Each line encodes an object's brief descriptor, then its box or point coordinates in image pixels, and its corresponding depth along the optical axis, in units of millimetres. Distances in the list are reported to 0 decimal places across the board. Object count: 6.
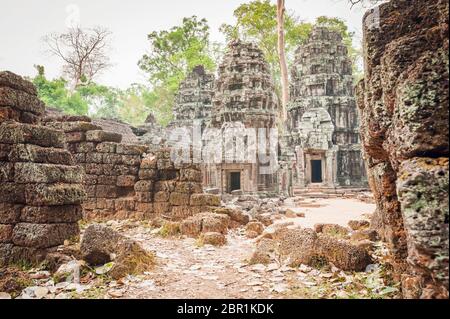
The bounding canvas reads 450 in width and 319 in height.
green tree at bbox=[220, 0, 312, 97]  23969
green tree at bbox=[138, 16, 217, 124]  28297
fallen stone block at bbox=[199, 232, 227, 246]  5592
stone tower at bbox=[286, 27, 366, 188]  19203
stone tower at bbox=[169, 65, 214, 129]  23781
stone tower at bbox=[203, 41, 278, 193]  14367
